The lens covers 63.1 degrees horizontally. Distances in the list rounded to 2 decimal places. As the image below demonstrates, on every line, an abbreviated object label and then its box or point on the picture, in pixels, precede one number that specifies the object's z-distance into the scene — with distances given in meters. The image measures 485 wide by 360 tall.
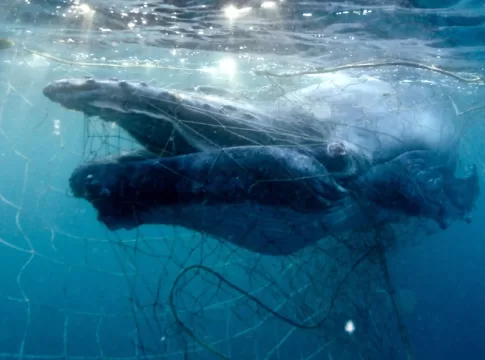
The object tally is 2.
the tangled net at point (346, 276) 5.75
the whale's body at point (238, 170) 4.70
